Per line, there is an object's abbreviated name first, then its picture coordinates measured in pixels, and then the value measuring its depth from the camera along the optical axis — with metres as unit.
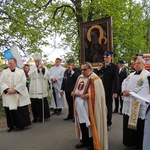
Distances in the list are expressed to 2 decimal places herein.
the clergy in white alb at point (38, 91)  7.37
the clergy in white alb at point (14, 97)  6.33
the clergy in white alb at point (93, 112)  4.40
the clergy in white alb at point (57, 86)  8.42
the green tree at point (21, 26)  10.16
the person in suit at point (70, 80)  7.31
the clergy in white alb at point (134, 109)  4.42
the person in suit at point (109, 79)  5.97
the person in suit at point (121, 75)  8.48
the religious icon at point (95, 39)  7.30
